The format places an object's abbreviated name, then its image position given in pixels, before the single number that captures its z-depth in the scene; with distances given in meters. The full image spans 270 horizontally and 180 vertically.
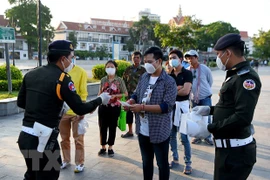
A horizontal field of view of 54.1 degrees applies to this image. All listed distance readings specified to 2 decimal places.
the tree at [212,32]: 65.99
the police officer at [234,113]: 1.97
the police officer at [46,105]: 2.29
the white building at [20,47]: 59.93
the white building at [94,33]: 64.25
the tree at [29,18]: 50.28
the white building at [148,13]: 96.84
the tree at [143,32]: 57.50
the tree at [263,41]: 48.00
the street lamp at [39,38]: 12.26
